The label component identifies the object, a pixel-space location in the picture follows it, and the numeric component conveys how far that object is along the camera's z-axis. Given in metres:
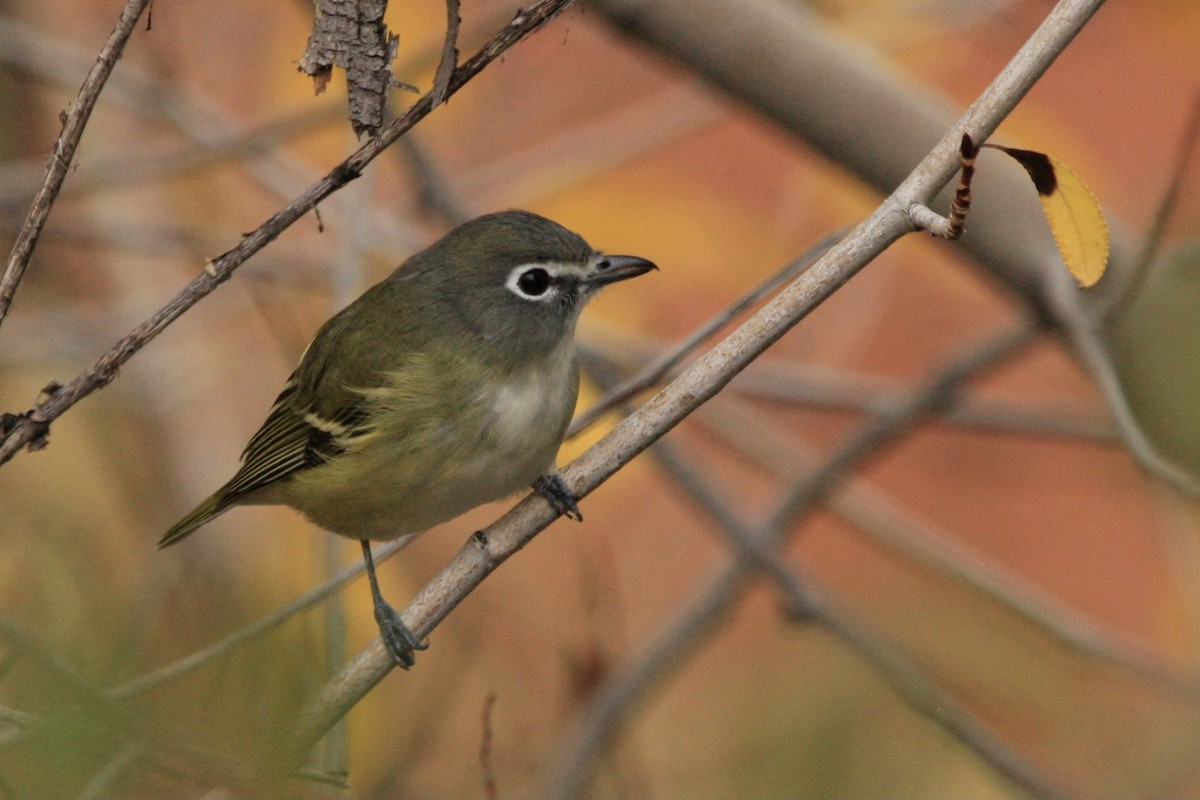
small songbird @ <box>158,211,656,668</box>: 6.59
